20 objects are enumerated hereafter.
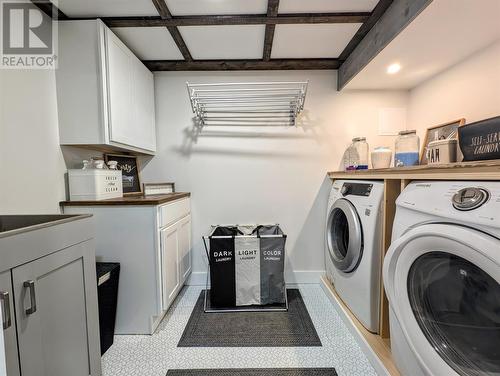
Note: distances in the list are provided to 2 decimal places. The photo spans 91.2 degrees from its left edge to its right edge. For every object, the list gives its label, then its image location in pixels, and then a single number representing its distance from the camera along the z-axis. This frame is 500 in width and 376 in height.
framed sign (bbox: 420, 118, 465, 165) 1.78
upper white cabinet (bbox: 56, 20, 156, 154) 1.55
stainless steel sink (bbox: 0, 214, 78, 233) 1.16
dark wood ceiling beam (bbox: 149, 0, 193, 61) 1.44
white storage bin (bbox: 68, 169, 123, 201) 1.63
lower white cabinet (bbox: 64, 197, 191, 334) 1.59
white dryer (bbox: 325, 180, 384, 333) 1.44
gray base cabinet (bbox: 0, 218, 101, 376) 0.75
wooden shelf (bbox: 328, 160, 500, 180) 0.77
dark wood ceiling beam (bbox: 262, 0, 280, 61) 1.44
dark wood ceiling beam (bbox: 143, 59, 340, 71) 2.17
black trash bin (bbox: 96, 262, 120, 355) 1.43
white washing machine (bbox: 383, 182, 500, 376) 0.73
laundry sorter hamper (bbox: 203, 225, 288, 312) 1.88
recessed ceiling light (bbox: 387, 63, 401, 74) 1.81
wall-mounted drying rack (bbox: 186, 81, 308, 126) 2.14
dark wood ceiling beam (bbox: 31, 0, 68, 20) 1.42
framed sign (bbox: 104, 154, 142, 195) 2.17
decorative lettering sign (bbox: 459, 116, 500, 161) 0.91
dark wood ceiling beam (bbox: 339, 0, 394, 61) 1.47
